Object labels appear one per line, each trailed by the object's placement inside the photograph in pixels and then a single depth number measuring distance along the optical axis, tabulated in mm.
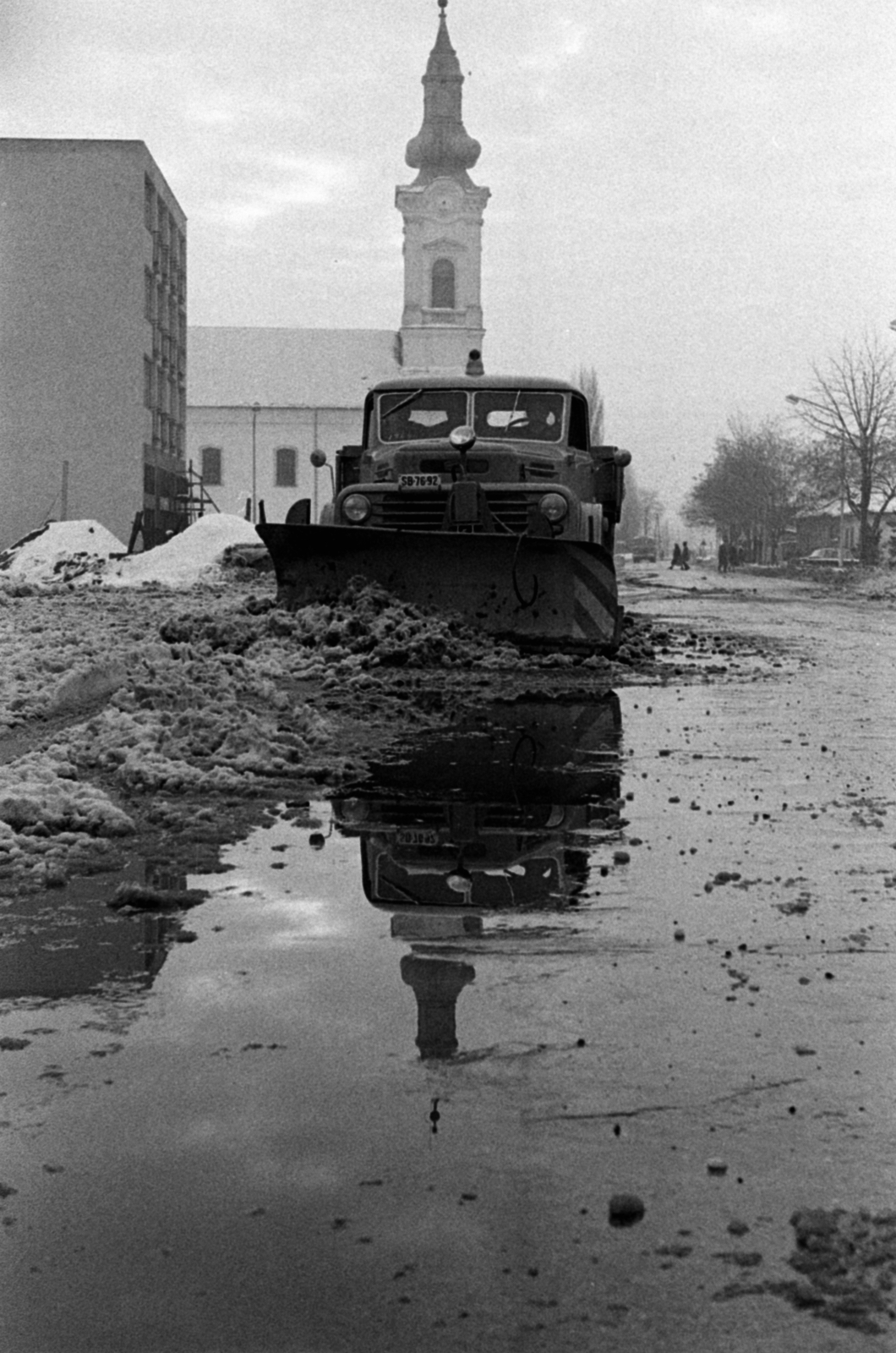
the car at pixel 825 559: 64056
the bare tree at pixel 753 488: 79125
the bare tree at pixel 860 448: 57031
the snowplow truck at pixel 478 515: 12023
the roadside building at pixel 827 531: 68819
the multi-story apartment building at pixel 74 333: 41062
